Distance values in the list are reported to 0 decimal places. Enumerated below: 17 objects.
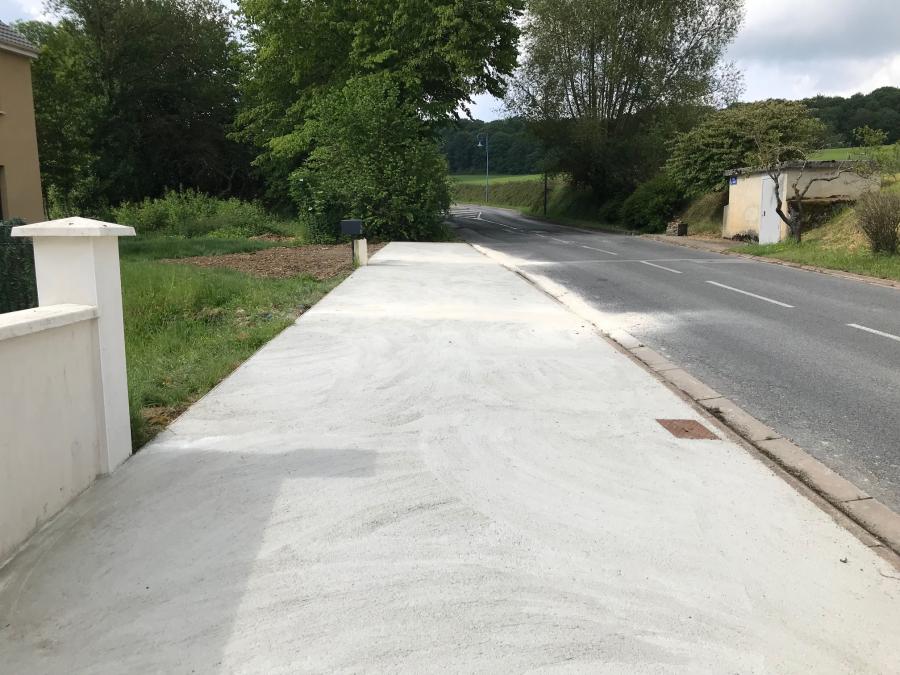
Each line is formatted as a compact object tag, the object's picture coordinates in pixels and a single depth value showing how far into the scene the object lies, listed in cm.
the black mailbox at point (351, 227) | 1636
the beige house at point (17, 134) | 1838
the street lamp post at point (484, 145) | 8569
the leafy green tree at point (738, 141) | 2742
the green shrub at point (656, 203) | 3516
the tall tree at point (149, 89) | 3597
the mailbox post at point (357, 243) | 1641
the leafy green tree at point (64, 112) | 2662
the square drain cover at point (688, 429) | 492
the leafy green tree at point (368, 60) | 2855
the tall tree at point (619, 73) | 3984
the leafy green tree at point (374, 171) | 2550
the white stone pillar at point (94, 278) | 391
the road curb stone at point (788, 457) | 362
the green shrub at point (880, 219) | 1652
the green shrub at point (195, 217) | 2825
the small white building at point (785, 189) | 2277
